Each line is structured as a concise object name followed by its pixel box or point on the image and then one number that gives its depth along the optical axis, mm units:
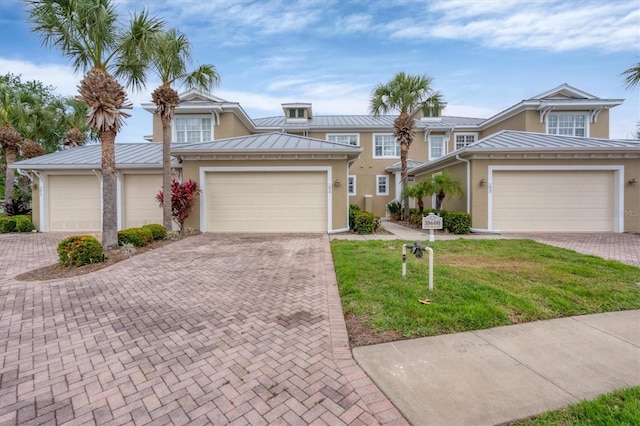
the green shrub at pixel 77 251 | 6945
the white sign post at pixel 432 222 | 6711
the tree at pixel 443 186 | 12234
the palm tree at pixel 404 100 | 14664
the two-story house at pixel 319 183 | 11672
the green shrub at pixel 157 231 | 10333
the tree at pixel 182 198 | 11758
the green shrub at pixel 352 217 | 12664
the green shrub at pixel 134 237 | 9148
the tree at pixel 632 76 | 10633
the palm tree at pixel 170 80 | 10727
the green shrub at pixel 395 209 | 17708
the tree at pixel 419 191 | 13156
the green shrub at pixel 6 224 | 13594
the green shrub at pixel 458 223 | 11797
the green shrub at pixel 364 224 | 12156
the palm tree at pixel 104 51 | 7793
